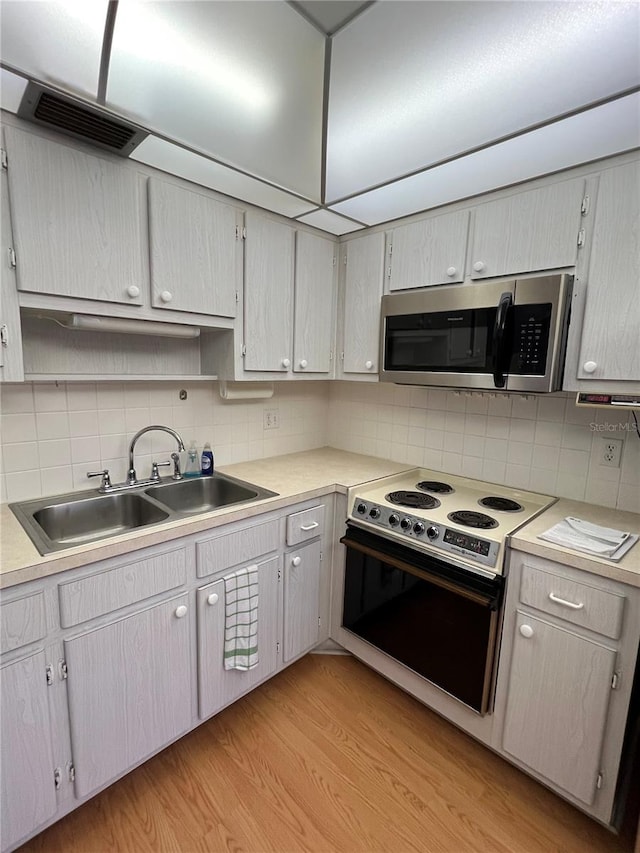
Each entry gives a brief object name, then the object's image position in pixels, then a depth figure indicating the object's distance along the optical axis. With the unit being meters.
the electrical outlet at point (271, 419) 2.52
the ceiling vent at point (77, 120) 1.18
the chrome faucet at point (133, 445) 1.89
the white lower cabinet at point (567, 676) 1.29
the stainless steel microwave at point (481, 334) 1.54
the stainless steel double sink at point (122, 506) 1.62
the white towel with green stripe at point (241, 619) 1.68
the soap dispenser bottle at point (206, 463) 2.11
